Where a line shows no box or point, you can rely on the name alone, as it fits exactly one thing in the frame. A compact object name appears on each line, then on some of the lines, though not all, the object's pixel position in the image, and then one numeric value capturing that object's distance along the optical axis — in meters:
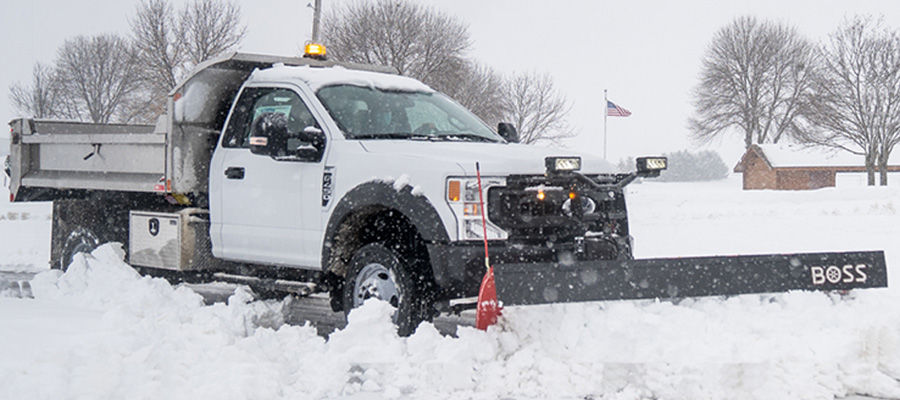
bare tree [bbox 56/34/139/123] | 55.06
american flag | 41.22
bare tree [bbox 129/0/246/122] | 44.59
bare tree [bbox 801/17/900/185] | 52.75
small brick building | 61.47
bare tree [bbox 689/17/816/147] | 70.50
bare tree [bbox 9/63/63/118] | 56.19
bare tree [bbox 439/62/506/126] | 40.41
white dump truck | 5.92
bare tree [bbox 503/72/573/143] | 55.16
